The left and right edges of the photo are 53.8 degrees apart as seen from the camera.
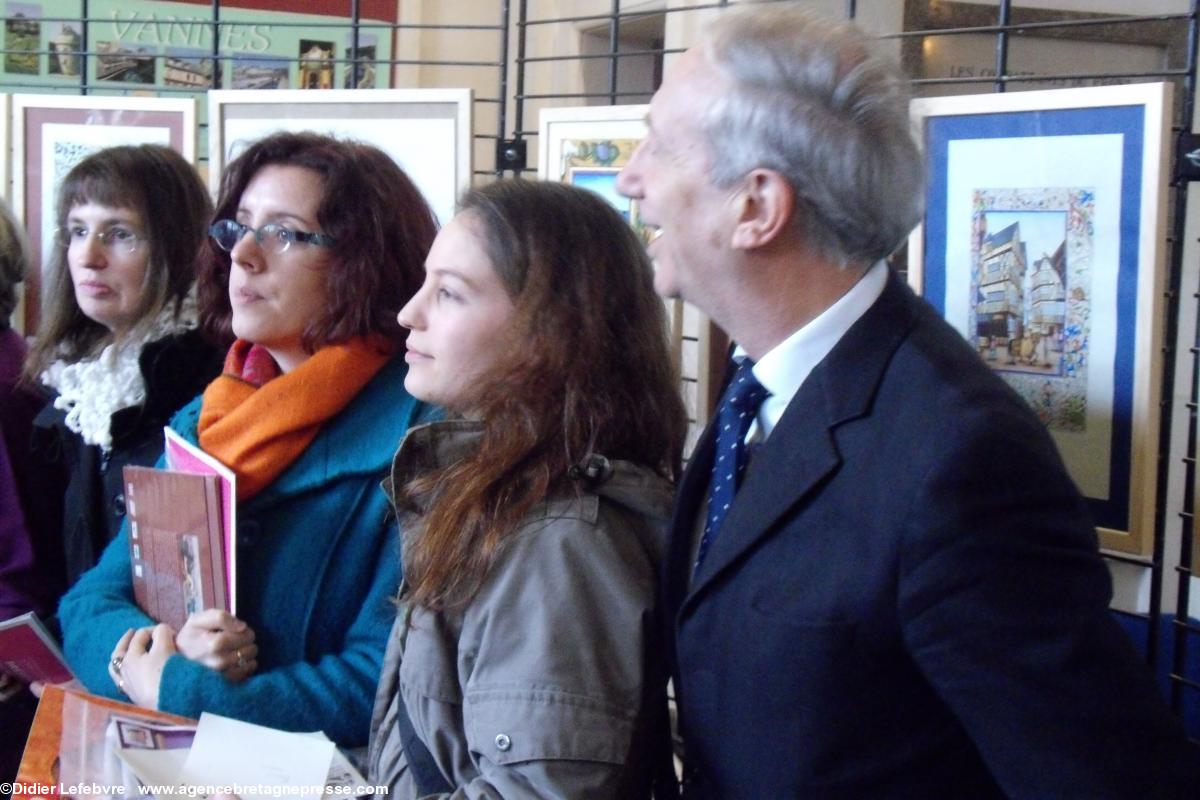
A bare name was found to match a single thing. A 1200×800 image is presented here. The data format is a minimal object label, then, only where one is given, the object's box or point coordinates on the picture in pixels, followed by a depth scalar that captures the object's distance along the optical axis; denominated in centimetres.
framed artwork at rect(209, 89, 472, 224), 257
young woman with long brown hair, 127
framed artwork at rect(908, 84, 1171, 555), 152
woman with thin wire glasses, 220
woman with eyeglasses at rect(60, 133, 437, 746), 164
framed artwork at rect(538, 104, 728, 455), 228
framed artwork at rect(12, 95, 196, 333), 295
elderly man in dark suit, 101
